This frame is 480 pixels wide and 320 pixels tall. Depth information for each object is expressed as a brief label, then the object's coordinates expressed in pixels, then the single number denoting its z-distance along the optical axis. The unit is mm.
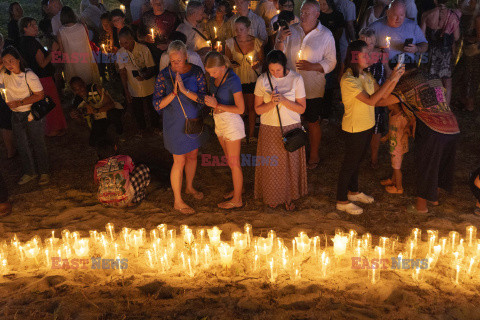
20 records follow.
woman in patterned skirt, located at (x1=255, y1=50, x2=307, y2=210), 4785
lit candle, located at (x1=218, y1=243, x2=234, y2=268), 4164
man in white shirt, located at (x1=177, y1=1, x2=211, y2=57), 6910
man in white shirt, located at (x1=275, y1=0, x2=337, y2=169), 5796
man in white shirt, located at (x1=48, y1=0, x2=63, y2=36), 8266
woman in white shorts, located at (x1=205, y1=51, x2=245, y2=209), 4770
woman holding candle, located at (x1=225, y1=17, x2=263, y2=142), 6334
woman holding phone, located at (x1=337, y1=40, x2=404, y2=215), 4613
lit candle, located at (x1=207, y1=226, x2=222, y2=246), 4637
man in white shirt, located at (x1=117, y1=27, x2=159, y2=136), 7234
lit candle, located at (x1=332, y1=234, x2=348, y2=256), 4254
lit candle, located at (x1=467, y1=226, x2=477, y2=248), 4465
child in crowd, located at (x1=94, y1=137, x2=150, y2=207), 5438
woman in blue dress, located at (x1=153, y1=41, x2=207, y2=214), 4746
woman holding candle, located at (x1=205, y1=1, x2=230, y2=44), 7332
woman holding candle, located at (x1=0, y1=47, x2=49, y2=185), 5801
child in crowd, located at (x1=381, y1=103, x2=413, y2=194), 5238
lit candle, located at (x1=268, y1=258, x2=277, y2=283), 3976
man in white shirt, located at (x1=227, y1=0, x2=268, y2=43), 6992
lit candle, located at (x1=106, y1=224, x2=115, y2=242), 4910
